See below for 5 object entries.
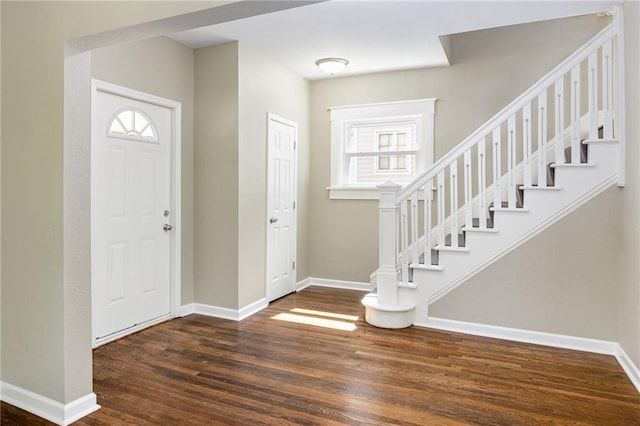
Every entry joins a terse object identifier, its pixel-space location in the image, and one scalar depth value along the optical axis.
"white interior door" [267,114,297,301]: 4.27
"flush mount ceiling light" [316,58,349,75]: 4.06
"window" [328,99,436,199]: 4.61
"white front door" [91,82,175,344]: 3.08
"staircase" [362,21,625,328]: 3.00
